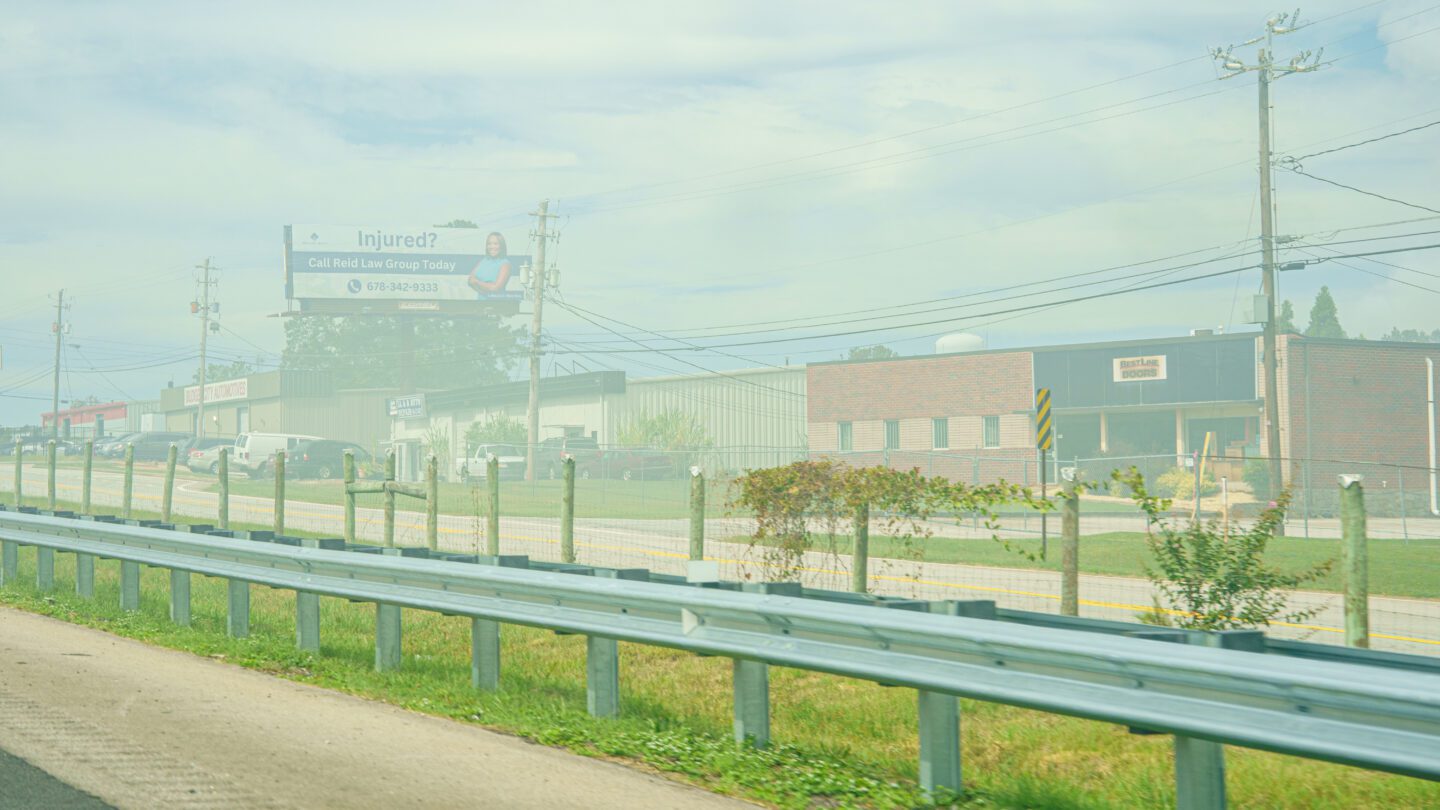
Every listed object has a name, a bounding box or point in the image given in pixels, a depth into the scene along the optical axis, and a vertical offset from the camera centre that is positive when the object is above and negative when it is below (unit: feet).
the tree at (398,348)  442.50 +40.64
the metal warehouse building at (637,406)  252.01 +13.08
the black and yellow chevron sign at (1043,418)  105.76 +4.13
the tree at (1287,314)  486.38 +55.48
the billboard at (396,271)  369.30 +53.89
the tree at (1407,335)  566.68 +58.25
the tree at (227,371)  590.14 +42.89
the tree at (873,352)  468.34 +40.15
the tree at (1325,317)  432.25 +47.43
